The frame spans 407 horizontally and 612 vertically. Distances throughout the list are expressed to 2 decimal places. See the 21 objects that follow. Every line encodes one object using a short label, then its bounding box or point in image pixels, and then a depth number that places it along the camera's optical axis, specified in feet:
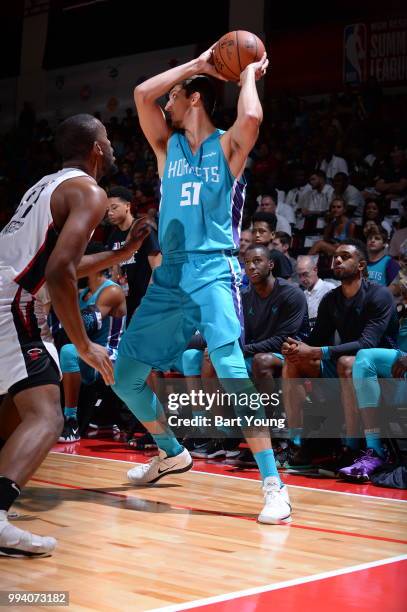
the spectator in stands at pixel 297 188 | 34.04
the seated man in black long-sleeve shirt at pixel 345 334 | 17.39
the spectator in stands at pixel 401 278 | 18.67
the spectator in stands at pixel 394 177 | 31.35
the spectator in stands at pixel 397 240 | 27.09
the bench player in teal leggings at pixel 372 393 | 16.33
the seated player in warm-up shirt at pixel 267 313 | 19.03
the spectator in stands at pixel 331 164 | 34.58
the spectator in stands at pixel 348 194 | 31.37
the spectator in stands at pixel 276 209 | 29.71
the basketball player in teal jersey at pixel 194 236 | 13.25
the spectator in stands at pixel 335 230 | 27.86
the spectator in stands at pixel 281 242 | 25.23
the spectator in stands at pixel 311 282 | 22.81
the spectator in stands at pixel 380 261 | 23.67
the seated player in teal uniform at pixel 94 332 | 22.70
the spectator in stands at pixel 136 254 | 22.29
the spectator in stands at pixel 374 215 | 27.11
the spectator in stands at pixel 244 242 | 24.34
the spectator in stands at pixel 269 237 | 22.62
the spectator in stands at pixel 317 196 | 32.81
